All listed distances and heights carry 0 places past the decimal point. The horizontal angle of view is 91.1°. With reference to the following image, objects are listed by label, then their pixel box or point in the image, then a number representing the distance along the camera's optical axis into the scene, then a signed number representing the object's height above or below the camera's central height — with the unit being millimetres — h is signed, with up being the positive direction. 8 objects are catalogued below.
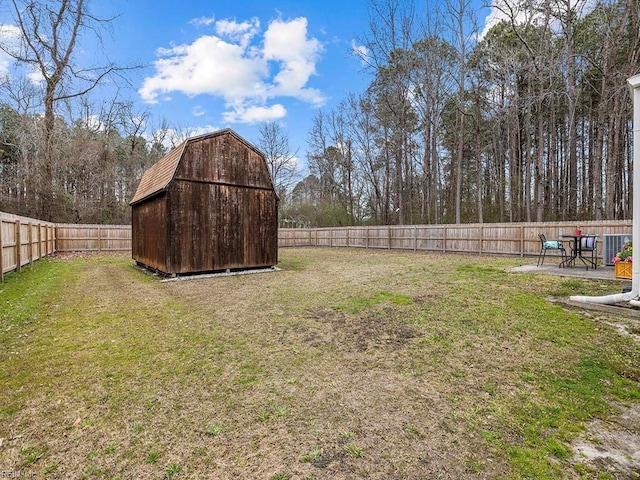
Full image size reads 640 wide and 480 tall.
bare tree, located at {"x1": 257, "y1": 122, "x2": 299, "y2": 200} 26281 +6676
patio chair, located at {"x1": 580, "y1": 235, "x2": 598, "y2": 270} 7059 -321
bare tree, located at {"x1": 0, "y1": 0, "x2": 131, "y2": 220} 13906 +8283
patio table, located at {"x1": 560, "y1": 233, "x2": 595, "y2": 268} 7523 -492
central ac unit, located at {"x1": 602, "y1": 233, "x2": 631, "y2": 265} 7460 -368
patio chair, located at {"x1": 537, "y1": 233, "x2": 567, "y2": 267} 7483 -358
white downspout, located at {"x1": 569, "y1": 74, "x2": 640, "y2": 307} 4168 +355
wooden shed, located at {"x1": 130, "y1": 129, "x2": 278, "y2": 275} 8258 +682
